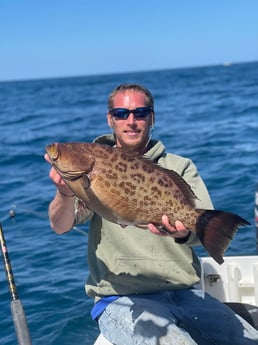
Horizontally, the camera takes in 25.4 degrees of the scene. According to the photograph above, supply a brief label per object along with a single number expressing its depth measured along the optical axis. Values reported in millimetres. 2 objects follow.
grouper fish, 3141
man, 3965
